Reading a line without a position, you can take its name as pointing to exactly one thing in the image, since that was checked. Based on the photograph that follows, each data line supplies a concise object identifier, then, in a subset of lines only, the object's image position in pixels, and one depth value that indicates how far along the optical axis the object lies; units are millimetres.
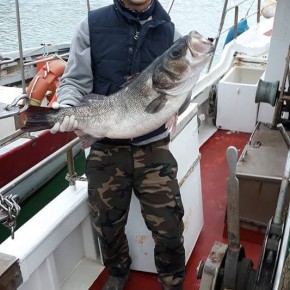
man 2006
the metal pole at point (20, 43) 2349
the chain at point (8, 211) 1540
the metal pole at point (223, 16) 3979
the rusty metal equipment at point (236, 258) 1642
